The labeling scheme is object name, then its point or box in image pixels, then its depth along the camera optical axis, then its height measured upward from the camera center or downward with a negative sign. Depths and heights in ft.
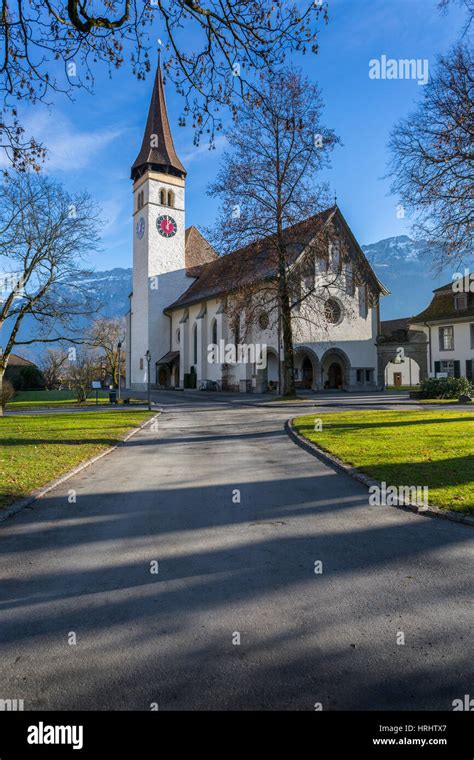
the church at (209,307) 100.01 +21.77
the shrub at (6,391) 108.37 -1.87
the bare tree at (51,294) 85.66 +16.19
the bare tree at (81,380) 112.68 +0.49
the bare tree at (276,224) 90.63 +29.05
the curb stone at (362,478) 19.43 -5.50
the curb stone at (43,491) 21.04 -5.56
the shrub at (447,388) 87.40 -1.98
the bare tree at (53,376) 222.07 +3.04
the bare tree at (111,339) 233.14 +22.42
